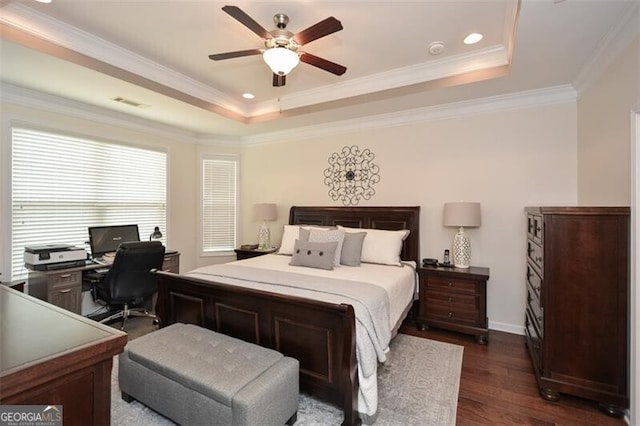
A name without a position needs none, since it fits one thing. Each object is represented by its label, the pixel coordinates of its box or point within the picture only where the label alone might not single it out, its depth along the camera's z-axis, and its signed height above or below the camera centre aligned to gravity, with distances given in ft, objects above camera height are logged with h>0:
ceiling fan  6.47 +4.00
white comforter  6.55 -2.07
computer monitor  12.48 -1.11
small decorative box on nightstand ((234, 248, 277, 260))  15.40 -2.12
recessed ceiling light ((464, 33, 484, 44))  8.68 +5.13
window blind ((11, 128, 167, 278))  10.98 +0.99
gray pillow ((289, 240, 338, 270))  10.79 -1.57
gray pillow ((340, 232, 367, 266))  11.49 -1.44
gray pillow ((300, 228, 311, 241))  12.62 -0.95
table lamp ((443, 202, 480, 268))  11.20 -0.36
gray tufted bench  5.45 -3.29
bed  6.38 -2.79
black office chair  10.75 -2.44
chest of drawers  6.79 -2.17
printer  10.19 -1.60
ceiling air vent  11.64 +4.39
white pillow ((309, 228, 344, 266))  11.52 -1.01
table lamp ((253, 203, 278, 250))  16.11 -0.23
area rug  6.72 -4.62
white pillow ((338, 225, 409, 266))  11.60 -1.36
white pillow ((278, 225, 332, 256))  13.46 -1.20
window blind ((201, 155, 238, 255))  17.65 +0.50
